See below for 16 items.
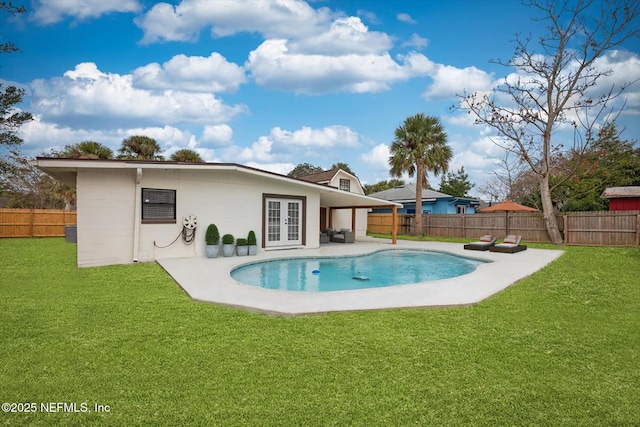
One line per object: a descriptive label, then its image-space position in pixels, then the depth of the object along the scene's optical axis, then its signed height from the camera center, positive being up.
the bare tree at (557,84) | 16.84 +7.17
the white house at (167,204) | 10.16 +0.52
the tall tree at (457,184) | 43.25 +4.78
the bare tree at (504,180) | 33.69 +4.33
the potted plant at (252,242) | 12.83 -0.84
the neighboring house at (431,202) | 28.09 +1.51
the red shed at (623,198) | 20.59 +1.40
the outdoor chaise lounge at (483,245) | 14.78 -1.04
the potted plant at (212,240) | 11.95 -0.71
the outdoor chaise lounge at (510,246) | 14.05 -1.07
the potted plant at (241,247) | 12.58 -0.99
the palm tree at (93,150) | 20.83 +4.20
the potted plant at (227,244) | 12.38 -0.87
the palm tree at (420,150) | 21.97 +4.48
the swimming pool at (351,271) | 8.91 -1.59
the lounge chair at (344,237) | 18.72 -0.91
